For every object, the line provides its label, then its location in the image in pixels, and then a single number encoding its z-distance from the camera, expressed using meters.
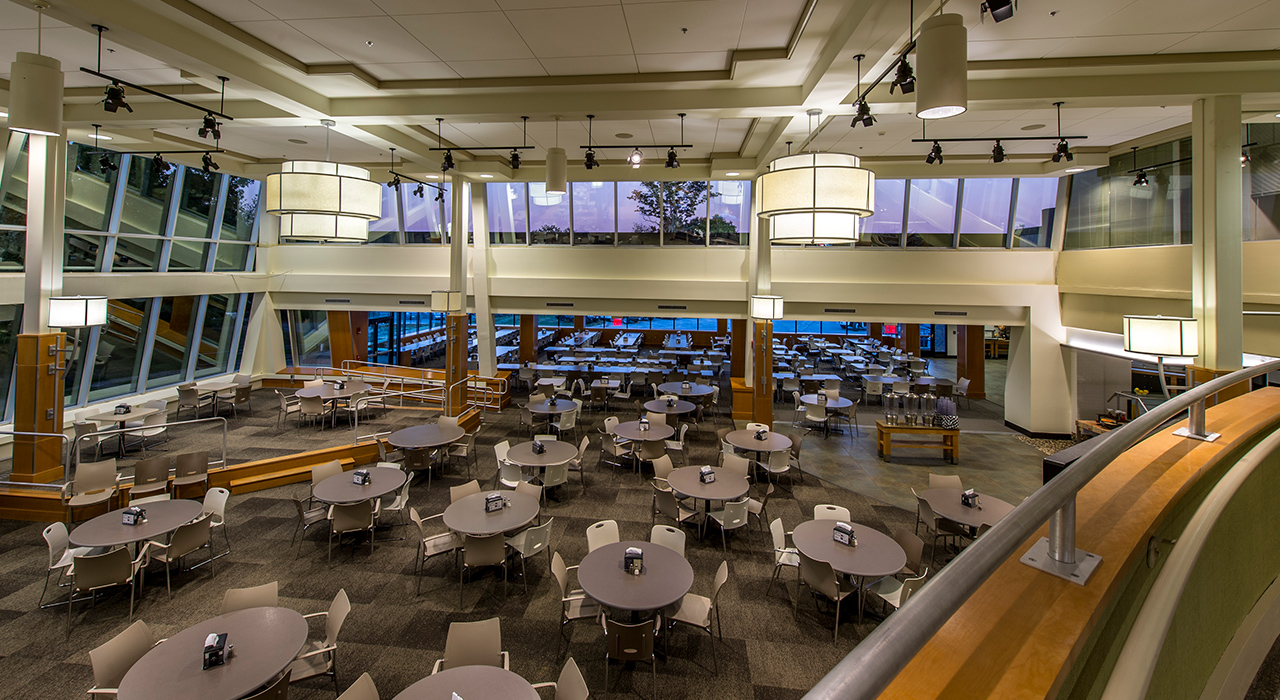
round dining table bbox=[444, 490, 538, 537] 5.33
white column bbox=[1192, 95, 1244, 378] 6.00
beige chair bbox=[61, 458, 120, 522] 6.61
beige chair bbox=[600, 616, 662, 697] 3.98
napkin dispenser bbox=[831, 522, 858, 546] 5.01
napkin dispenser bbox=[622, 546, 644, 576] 4.52
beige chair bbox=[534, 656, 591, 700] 3.28
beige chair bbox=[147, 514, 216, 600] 5.36
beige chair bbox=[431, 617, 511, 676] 3.70
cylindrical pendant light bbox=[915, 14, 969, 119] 3.00
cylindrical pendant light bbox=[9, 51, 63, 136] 4.02
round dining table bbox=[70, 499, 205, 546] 5.04
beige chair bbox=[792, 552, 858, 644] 4.62
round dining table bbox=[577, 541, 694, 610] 4.14
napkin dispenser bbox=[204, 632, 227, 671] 3.39
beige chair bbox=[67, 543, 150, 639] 4.81
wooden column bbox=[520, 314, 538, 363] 16.70
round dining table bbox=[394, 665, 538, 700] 3.21
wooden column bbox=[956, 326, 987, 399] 15.07
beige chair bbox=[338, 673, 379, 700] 3.11
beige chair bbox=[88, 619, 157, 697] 3.51
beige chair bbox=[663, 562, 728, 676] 4.48
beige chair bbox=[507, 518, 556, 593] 5.45
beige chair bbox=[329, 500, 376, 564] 5.92
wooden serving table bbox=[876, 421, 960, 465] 9.71
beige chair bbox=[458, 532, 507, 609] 5.23
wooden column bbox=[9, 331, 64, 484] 7.16
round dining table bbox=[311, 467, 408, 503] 6.07
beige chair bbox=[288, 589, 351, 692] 3.95
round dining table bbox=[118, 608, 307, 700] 3.23
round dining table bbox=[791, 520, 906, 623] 4.64
